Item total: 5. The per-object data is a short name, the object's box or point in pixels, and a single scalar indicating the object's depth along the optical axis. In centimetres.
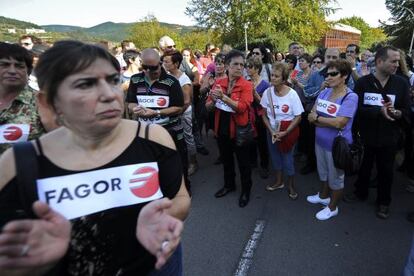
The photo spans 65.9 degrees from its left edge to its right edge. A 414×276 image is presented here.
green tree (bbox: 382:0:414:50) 3434
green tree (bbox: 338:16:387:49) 9109
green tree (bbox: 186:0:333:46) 3094
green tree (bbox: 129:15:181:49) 4684
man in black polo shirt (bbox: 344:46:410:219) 363
